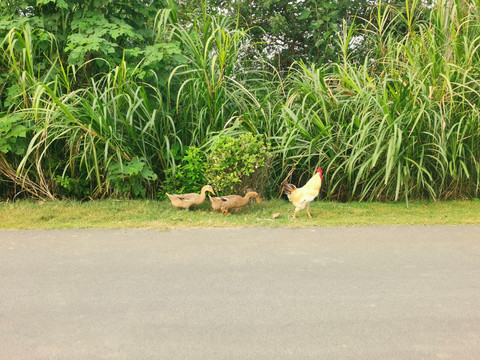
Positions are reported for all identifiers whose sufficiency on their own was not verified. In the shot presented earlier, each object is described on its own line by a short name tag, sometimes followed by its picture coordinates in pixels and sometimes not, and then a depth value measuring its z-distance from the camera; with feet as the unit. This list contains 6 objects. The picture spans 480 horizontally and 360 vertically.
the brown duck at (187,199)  20.07
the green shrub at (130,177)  21.01
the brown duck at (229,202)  19.60
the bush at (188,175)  21.68
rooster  18.86
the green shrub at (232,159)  20.68
